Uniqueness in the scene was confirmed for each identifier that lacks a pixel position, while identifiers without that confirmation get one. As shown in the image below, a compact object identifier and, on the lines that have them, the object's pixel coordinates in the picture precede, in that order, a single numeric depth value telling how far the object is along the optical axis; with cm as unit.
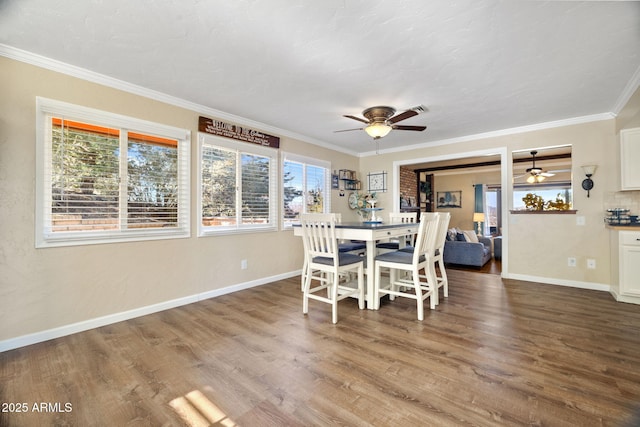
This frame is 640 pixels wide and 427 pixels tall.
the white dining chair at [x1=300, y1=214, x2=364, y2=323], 278
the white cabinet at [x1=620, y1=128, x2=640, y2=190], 333
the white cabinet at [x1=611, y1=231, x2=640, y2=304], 320
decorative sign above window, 352
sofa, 530
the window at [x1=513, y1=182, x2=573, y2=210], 791
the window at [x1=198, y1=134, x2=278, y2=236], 356
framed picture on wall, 924
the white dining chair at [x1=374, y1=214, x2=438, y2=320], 284
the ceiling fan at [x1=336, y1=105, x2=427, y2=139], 320
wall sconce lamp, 381
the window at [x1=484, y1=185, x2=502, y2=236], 898
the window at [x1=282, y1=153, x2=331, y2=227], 463
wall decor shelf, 570
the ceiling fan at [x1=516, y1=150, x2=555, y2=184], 651
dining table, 284
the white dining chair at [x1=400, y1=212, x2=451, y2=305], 319
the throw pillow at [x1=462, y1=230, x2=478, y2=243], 579
